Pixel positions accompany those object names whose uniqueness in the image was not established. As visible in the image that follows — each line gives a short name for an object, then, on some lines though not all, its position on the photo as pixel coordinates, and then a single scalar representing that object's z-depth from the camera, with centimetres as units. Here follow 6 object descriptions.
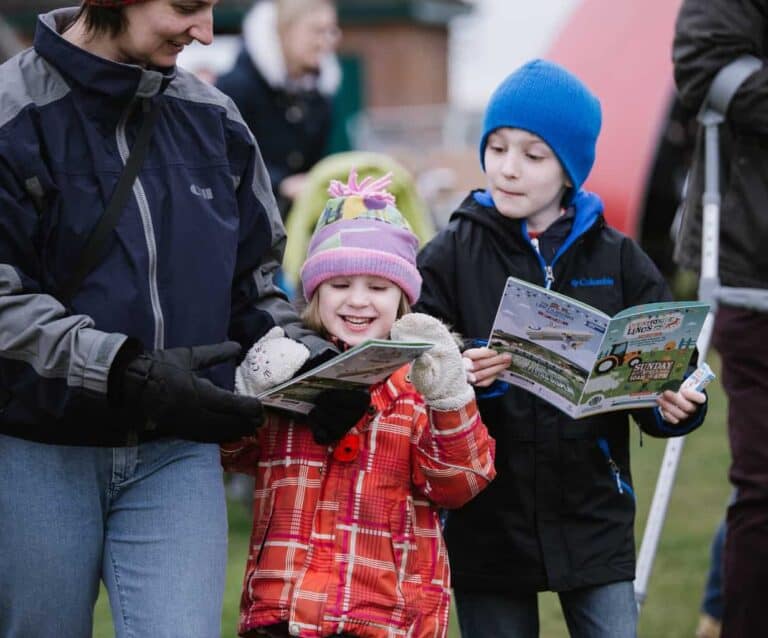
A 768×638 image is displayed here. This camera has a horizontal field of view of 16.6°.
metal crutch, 747
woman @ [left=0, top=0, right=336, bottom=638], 521
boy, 645
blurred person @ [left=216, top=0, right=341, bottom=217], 1182
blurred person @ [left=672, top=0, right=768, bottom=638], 742
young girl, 576
